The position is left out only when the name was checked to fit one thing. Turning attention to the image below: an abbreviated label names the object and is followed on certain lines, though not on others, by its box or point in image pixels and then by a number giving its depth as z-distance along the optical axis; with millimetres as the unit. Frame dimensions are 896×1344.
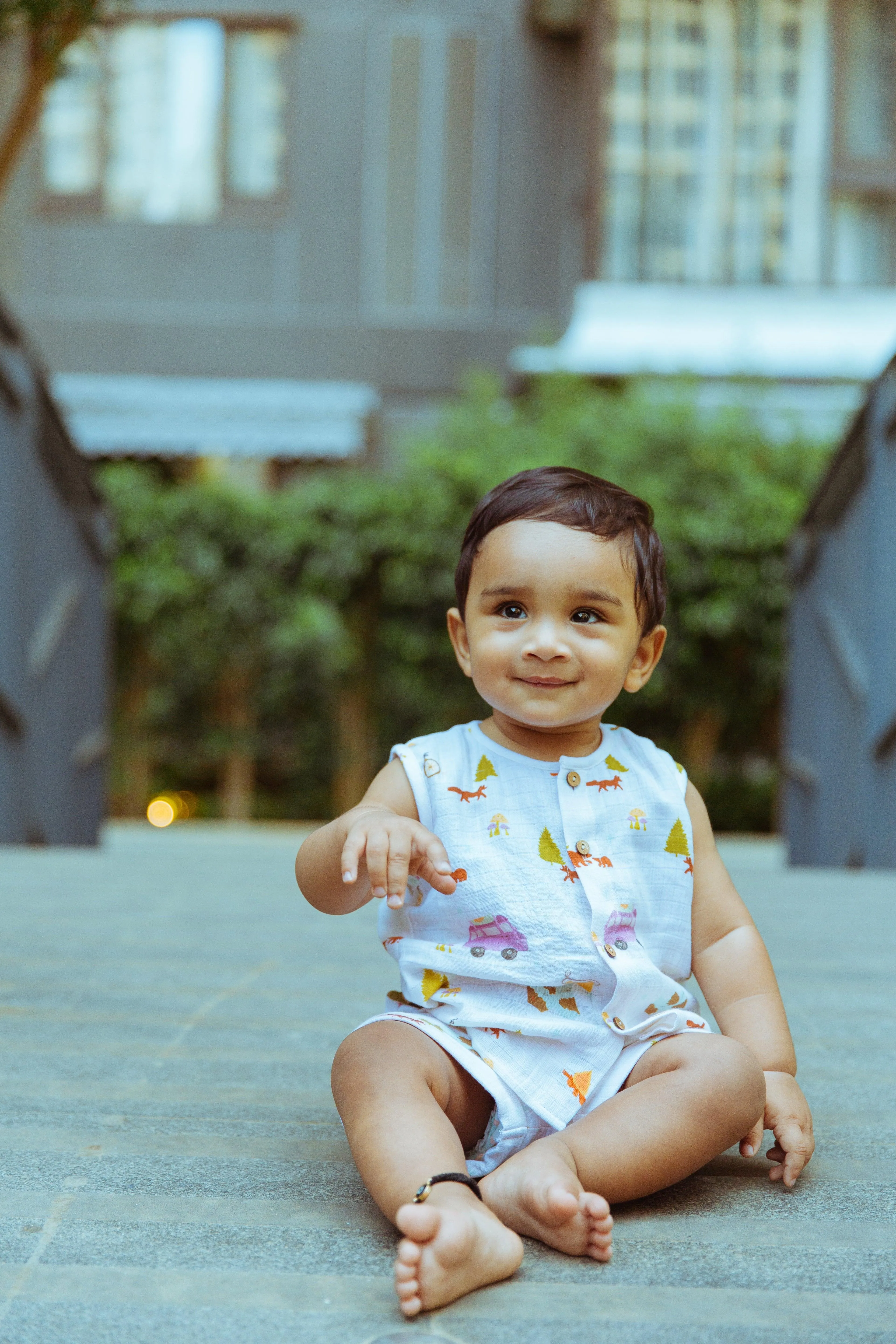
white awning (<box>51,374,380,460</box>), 9383
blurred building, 10195
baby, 1201
